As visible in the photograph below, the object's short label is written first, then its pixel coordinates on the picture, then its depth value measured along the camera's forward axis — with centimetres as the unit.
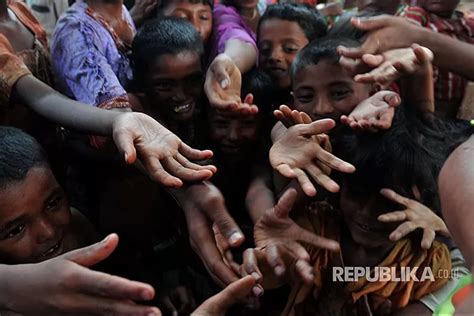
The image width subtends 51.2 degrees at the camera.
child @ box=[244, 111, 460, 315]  117
